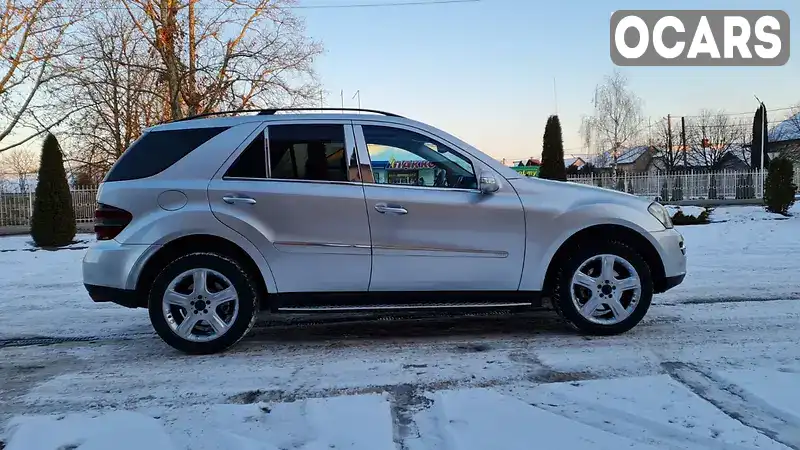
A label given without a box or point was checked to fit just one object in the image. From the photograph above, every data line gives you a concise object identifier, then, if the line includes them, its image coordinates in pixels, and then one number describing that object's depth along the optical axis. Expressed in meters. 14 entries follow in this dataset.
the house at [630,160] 38.47
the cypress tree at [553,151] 19.34
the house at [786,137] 49.97
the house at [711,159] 54.56
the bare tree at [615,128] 34.16
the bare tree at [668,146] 54.41
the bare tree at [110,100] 19.75
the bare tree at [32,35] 21.33
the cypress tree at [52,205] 14.05
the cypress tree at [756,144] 38.39
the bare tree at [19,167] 21.39
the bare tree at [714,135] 55.34
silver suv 3.95
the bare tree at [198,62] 18.69
